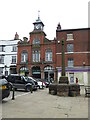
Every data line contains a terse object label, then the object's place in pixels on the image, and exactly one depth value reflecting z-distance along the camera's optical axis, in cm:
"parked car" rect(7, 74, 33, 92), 1018
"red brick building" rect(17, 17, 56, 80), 2102
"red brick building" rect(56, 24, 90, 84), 1916
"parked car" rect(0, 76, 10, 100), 497
